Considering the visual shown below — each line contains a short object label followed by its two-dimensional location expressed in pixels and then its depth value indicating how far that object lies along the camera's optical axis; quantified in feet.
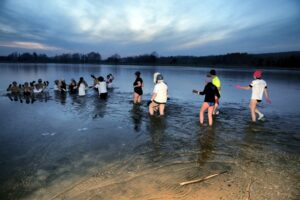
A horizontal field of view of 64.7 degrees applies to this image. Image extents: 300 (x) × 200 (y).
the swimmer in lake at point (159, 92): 30.99
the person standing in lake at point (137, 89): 40.29
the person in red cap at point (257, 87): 28.58
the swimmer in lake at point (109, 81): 70.47
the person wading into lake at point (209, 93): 26.86
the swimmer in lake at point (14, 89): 56.24
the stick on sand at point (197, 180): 14.96
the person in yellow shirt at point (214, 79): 28.44
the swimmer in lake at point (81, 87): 51.55
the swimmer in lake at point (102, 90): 47.92
